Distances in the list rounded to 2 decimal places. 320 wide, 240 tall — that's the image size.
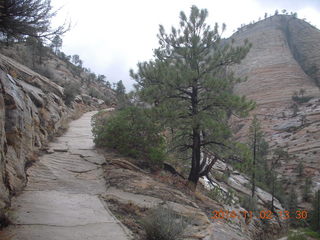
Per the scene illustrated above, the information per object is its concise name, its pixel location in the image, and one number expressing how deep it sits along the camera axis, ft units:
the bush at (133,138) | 30.55
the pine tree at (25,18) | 15.15
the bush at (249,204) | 47.14
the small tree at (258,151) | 60.60
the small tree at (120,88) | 135.44
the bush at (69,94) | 55.29
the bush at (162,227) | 12.21
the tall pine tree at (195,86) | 26.48
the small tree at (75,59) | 208.35
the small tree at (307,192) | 79.20
